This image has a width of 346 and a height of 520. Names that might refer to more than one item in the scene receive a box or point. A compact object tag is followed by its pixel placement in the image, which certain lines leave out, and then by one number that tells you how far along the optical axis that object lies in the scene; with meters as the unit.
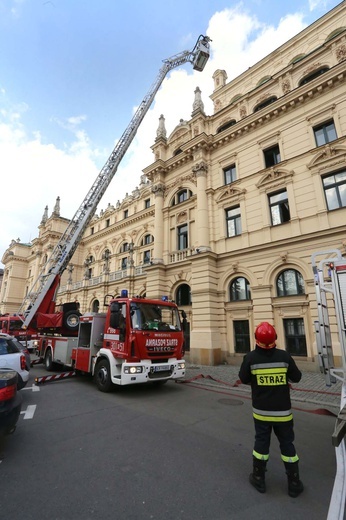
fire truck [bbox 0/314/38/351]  17.30
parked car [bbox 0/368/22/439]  3.86
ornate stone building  12.97
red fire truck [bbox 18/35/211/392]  7.66
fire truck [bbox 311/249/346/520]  4.63
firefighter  3.19
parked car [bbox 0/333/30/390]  6.76
